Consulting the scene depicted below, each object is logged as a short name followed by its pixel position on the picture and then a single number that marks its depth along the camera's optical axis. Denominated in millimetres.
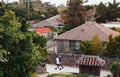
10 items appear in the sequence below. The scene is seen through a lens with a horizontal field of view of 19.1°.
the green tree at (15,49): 21312
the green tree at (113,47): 29281
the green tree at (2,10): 33038
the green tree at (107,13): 63438
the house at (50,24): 59547
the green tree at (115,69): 23406
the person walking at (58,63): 29109
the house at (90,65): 23766
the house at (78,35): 35531
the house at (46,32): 48641
